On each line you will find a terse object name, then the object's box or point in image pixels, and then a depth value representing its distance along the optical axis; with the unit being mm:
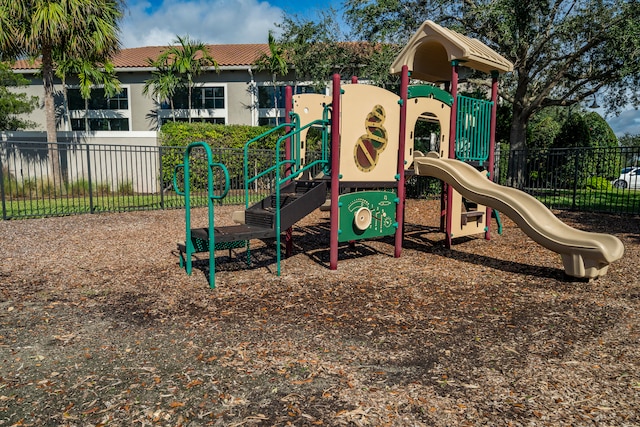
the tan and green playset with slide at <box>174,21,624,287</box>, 5398
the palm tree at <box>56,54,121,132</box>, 20656
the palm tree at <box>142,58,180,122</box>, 22125
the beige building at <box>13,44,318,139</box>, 23672
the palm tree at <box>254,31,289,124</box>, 21578
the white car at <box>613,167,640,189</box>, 21559
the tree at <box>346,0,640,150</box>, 12312
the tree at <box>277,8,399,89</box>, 16062
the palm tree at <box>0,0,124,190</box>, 14156
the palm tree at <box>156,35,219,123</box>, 22047
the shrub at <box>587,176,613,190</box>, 17772
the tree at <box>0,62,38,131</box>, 21047
